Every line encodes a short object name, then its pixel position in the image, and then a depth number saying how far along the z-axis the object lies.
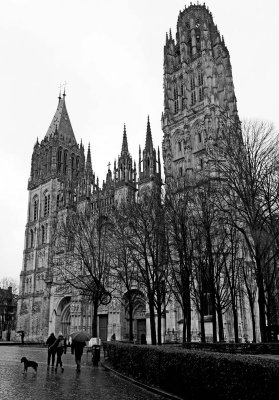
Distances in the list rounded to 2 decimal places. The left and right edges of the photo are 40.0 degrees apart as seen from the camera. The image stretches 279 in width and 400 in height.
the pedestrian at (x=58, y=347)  16.82
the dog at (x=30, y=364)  14.66
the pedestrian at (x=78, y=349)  16.83
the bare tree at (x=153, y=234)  23.47
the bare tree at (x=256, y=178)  17.47
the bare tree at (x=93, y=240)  28.51
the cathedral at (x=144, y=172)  47.94
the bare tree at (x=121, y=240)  26.42
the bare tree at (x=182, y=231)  21.59
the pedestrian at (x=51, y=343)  17.92
